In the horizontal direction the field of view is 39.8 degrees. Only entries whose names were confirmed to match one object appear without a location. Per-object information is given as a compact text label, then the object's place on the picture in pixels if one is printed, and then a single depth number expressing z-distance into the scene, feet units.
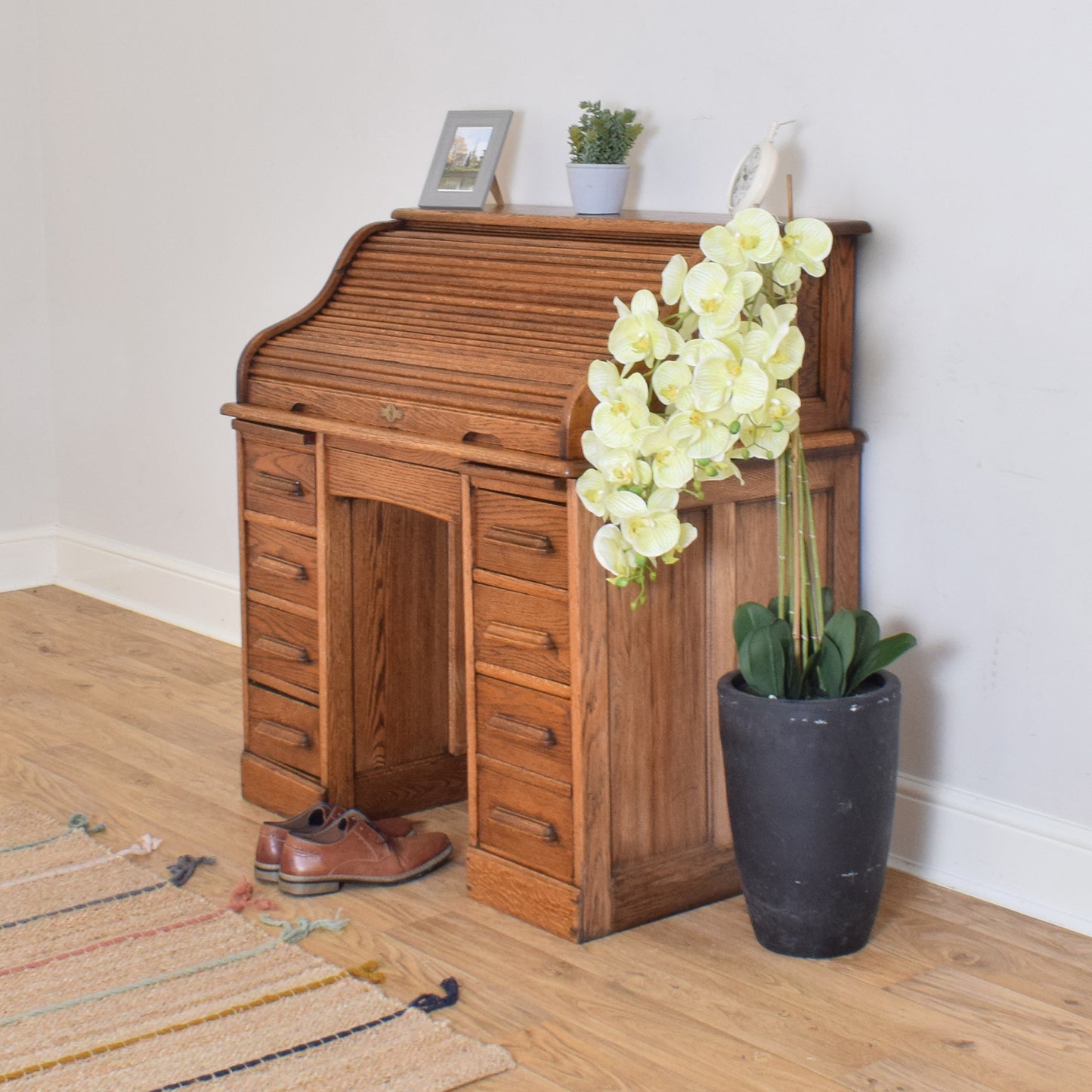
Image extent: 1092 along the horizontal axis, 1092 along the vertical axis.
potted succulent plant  8.71
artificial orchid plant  6.41
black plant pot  6.94
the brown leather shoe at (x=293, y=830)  8.21
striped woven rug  6.22
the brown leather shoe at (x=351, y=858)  8.04
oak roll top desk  7.45
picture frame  9.57
